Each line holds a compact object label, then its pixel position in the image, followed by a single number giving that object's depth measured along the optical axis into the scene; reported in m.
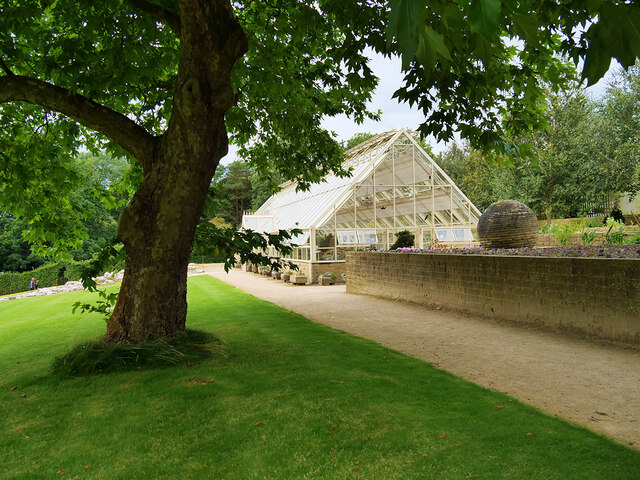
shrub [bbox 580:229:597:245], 11.42
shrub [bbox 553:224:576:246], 14.12
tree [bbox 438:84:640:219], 24.34
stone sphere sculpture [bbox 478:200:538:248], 11.77
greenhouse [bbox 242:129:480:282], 20.05
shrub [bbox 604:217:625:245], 10.10
